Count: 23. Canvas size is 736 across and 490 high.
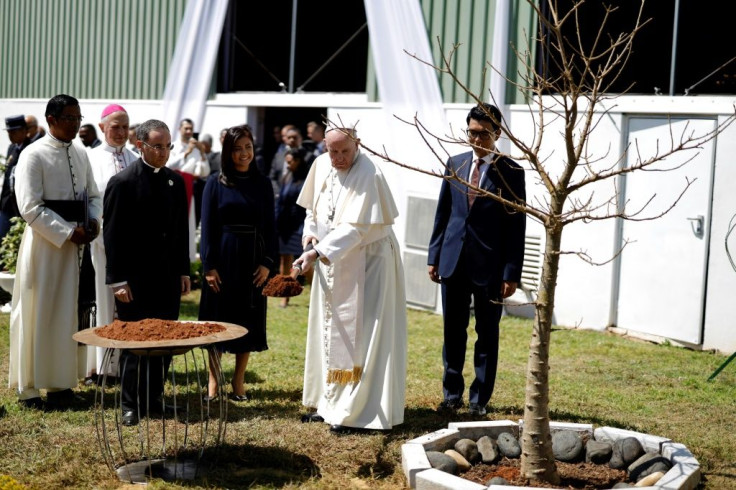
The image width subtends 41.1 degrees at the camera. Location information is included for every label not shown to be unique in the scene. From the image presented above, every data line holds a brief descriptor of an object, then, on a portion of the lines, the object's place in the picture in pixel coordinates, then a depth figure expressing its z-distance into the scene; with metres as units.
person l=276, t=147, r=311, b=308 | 11.90
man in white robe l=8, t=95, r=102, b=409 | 6.94
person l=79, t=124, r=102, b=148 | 12.31
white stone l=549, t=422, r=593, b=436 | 5.94
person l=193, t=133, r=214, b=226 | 13.58
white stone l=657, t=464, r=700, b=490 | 4.96
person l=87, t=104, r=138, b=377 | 7.68
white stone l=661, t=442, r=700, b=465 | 5.35
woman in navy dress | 7.02
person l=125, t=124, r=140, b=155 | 12.10
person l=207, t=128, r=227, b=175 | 13.72
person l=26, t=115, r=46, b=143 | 12.81
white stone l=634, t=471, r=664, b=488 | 5.08
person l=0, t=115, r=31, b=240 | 10.88
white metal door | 9.74
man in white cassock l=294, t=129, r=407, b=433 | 6.32
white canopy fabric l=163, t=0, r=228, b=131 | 14.09
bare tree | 4.60
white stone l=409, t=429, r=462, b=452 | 5.62
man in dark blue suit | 6.76
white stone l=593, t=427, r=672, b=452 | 5.64
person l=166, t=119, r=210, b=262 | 13.15
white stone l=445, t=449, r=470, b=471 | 5.45
